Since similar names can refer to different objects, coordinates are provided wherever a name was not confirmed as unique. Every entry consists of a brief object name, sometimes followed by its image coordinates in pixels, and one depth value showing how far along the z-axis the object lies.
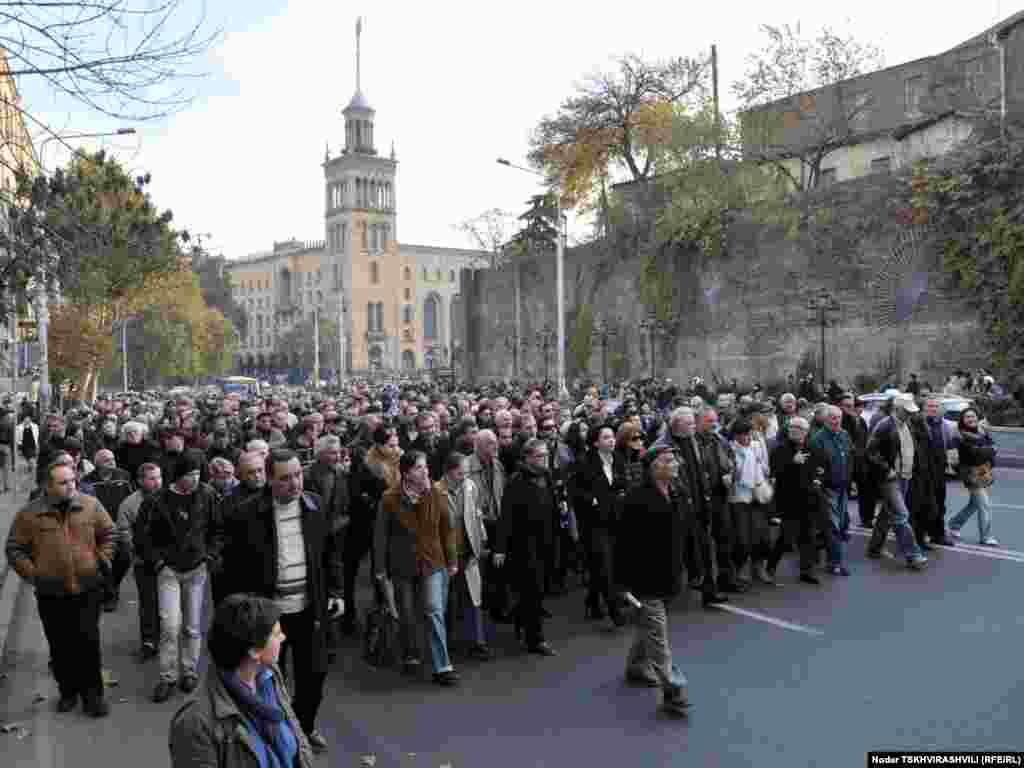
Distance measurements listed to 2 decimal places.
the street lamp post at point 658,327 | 36.53
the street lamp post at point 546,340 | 44.72
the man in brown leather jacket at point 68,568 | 6.33
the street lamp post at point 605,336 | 40.94
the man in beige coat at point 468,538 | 7.63
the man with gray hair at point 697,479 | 8.88
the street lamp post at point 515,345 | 49.06
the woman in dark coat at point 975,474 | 10.76
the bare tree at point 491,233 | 69.19
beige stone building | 122.75
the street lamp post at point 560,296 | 30.47
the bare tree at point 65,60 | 6.61
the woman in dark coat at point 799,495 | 9.65
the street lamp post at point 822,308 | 28.40
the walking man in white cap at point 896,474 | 9.99
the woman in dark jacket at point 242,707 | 2.91
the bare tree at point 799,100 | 34.03
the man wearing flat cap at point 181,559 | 6.91
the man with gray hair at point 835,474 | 9.77
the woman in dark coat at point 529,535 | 7.59
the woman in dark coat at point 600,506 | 8.38
